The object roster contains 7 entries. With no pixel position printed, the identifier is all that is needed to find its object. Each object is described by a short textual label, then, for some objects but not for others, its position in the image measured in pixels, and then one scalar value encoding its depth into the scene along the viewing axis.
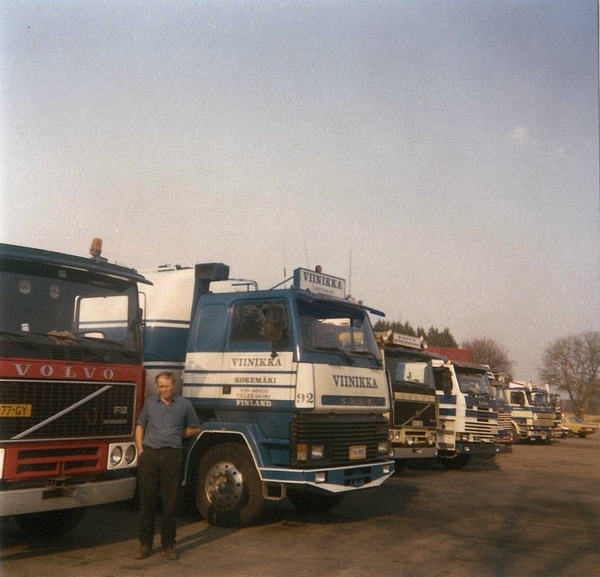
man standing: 6.99
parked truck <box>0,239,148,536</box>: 6.45
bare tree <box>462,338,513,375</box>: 71.60
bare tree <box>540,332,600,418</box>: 60.12
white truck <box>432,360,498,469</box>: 16.34
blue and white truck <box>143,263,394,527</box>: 8.42
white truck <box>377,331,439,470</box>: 13.92
